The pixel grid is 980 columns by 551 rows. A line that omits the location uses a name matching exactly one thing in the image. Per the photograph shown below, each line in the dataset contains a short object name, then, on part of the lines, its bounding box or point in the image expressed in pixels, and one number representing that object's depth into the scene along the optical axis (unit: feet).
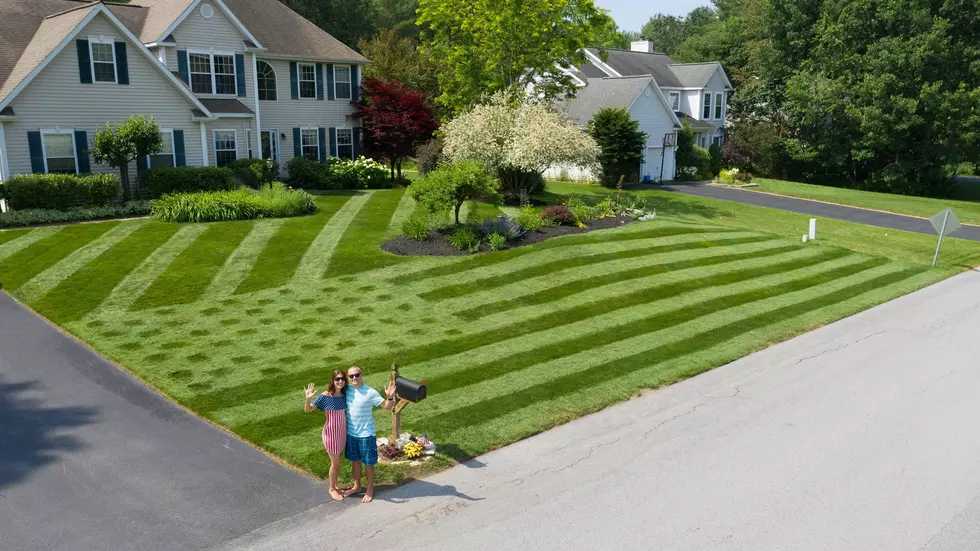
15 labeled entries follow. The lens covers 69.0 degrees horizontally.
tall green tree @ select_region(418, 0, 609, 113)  96.73
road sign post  70.33
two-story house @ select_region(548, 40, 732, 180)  135.03
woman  26.27
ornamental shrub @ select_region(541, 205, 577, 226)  76.64
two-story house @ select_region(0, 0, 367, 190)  76.74
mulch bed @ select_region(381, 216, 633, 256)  64.54
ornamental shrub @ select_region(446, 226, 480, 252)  65.21
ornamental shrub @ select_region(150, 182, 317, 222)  73.00
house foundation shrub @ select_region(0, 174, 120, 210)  71.36
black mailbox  28.30
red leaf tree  105.29
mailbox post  28.35
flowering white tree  81.25
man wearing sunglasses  26.48
